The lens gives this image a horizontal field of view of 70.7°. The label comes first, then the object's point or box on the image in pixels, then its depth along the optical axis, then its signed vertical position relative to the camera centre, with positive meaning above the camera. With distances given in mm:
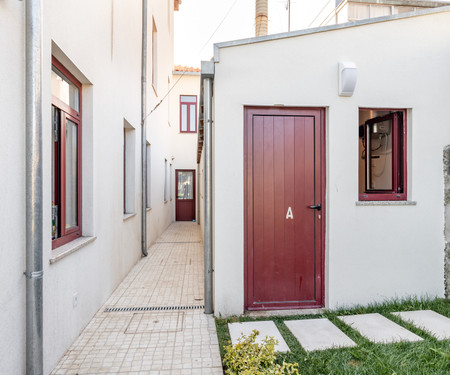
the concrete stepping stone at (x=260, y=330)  2724 -1360
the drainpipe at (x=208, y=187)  3469 -16
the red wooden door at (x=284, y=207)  3479 -242
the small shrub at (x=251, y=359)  2068 -1205
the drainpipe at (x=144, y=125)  6301 +1242
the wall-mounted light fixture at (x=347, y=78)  3371 +1149
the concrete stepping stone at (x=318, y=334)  2695 -1358
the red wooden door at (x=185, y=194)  13477 -357
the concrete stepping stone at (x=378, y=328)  2774 -1344
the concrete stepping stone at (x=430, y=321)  2846 -1326
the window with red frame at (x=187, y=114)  13484 +3047
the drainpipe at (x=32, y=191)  2072 -32
